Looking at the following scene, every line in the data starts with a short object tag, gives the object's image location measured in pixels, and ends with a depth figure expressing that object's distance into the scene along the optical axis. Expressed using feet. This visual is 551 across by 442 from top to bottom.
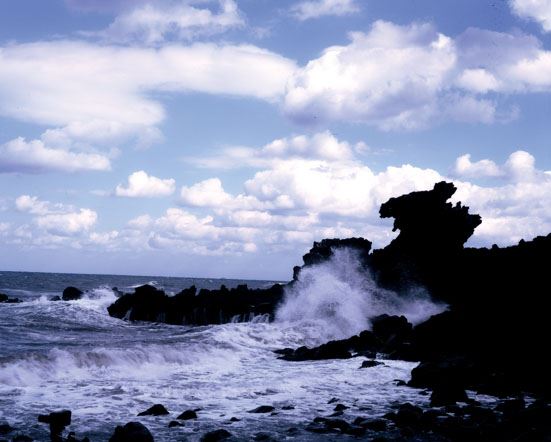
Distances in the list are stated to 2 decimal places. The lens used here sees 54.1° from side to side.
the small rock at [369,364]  60.95
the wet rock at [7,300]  170.09
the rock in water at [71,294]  179.32
